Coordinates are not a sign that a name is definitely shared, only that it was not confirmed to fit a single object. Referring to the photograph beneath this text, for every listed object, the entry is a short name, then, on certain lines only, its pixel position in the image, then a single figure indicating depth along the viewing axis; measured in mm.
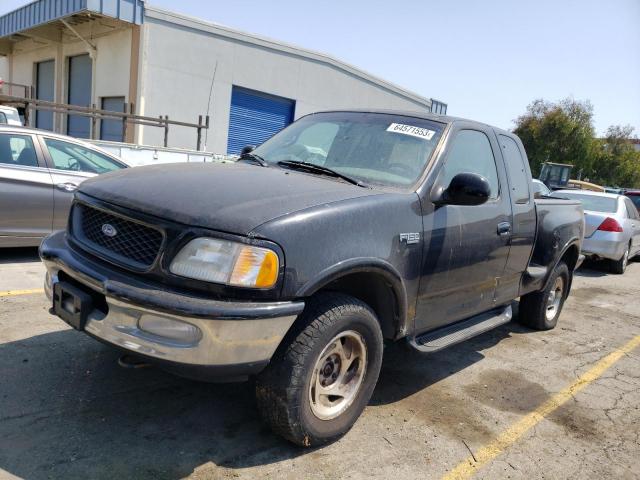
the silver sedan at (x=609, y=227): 9961
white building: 16688
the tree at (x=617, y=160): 42938
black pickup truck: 2525
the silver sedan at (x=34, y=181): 6133
